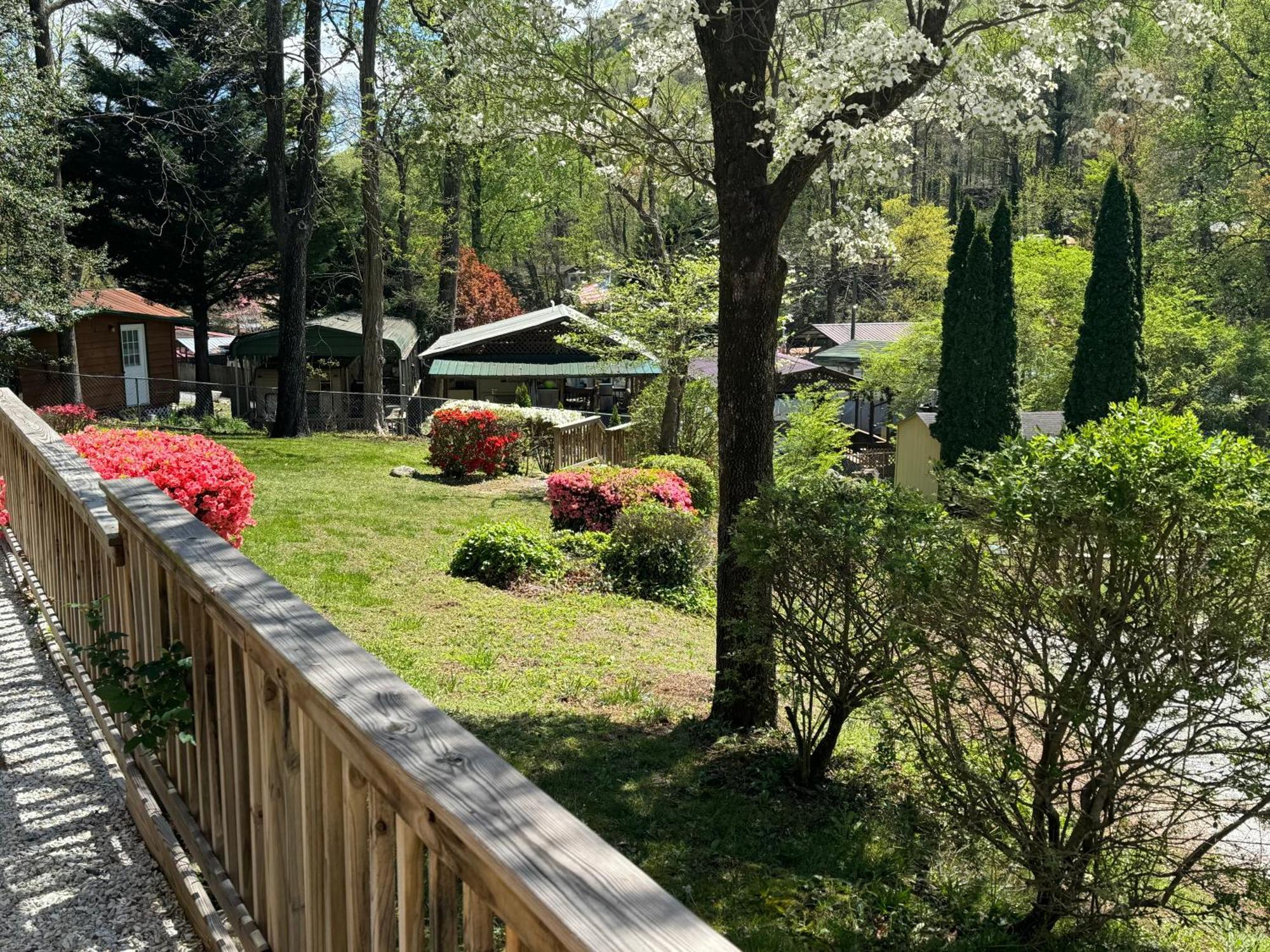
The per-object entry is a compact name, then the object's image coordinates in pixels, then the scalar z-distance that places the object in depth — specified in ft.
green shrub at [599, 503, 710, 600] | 36.60
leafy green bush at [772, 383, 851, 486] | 63.26
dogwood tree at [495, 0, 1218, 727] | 20.52
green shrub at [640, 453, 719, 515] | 50.47
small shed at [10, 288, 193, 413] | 75.20
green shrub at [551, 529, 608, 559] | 38.37
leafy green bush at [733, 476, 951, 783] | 16.22
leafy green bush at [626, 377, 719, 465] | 64.64
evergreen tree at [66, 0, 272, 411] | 84.28
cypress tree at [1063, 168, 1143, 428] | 84.07
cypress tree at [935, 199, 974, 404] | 94.27
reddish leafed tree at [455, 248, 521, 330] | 137.49
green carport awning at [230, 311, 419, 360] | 96.63
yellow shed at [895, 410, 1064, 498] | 92.99
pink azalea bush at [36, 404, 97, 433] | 54.29
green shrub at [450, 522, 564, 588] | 33.42
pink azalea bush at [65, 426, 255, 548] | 22.31
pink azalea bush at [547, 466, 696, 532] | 41.91
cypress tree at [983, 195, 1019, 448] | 91.81
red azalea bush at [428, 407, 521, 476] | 54.29
